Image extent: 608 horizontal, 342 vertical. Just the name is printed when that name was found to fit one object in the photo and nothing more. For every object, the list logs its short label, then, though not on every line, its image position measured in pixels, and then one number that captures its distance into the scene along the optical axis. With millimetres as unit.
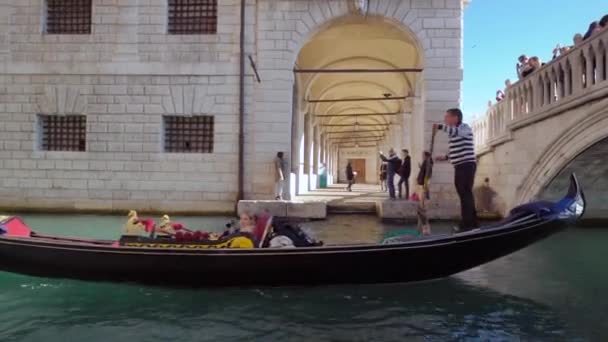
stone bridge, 6602
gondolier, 4781
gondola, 4461
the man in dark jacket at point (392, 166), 11047
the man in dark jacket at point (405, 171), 10742
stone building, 10211
